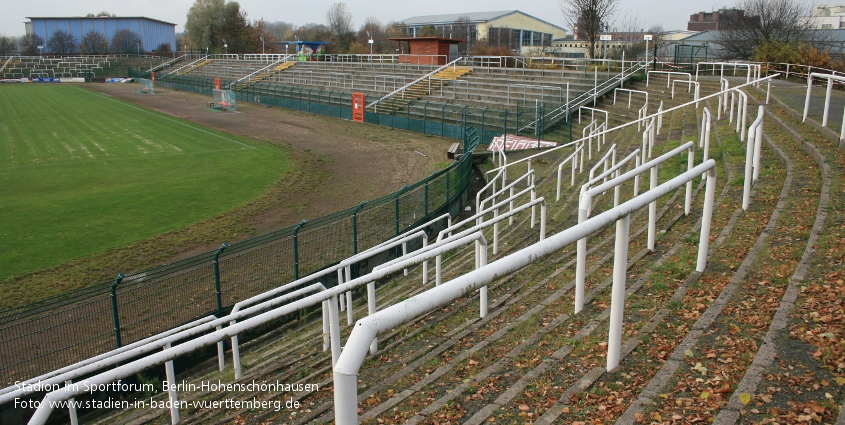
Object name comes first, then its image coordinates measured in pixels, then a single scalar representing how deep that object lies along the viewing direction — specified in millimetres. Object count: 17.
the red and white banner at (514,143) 24547
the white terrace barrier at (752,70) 23773
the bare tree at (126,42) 122181
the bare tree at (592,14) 40094
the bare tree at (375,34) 107888
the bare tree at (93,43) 120188
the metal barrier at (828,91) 9750
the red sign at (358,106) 39312
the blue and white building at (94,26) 133125
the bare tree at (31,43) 121512
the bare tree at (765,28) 41031
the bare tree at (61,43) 124500
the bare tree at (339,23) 123706
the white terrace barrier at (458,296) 2279
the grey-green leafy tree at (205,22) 108500
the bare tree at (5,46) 113588
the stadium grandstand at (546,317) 3711
